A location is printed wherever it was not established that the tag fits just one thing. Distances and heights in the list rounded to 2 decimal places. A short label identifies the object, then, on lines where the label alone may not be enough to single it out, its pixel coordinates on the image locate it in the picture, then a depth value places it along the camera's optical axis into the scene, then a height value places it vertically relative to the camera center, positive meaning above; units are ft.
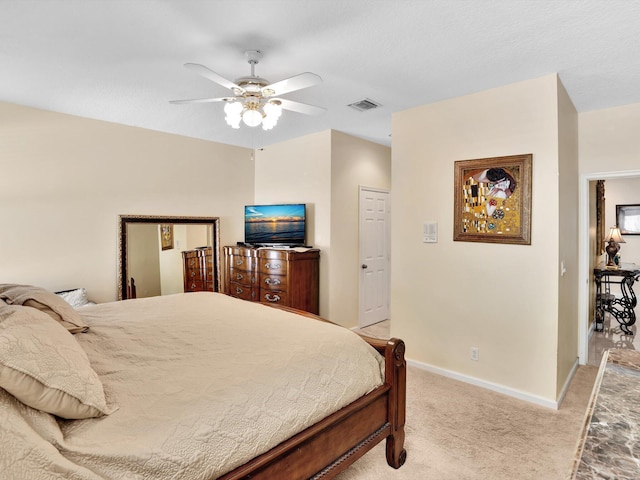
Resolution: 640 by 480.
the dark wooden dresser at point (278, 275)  14.28 -1.71
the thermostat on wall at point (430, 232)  11.38 +0.07
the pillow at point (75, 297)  12.16 -2.07
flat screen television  15.44 +0.50
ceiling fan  7.22 +3.07
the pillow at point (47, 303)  6.46 -1.23
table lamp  16.89 -0.55
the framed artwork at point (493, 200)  9.60 +0.97
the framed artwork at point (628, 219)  22.57 +0.88
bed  3.62 -2.11
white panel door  16.31 -1.00
